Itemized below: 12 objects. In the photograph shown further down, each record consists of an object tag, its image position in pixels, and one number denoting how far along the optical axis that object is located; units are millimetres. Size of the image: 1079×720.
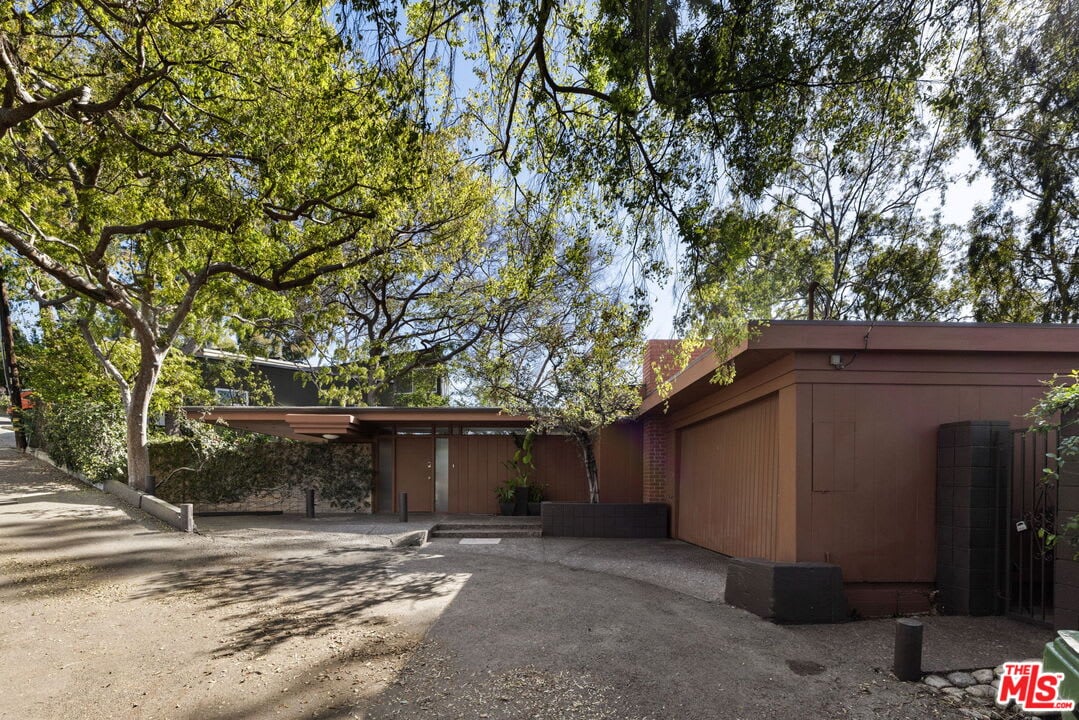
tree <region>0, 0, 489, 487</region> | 6867
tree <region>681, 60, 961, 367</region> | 5008
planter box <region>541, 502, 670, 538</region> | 11227
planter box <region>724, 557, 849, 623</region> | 5477
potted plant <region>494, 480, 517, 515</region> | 14094
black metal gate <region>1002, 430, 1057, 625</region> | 5137
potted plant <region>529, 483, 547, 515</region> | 14133
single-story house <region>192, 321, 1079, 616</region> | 5742
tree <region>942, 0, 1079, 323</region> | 5387
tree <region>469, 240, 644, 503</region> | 9836
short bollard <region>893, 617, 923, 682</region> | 4070
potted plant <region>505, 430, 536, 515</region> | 14117
